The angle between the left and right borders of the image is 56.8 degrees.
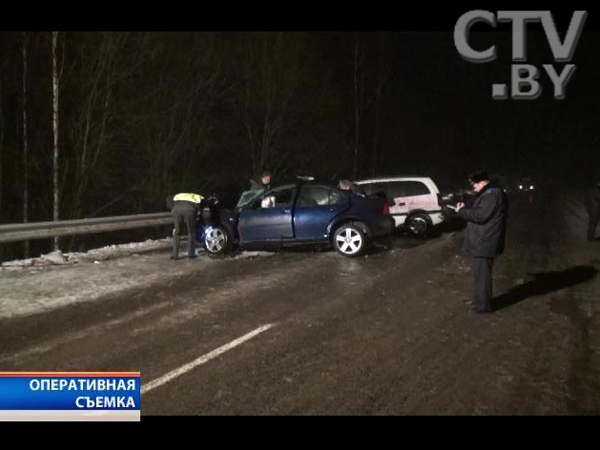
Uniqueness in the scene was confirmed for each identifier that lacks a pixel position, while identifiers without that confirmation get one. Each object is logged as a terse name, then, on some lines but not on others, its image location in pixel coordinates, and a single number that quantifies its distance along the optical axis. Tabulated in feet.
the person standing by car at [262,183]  45.19
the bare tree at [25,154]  54.95
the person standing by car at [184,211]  36.76
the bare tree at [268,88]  80.53
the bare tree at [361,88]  102.01
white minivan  50.42
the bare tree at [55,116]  51.53
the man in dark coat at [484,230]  21.97
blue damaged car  38.22
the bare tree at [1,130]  57.88
